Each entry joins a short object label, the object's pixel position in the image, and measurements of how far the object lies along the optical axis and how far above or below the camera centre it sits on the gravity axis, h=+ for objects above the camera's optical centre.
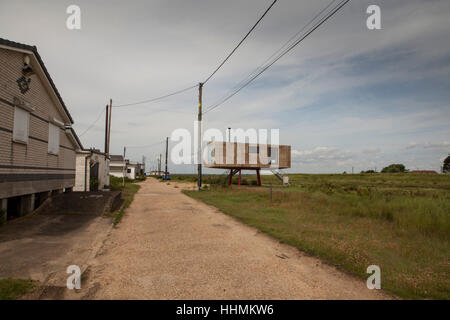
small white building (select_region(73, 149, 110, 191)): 18.77 -0.33
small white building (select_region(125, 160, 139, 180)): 65.22 -0.97
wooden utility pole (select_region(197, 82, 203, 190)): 24.35 +3.34
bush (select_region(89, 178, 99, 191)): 20.46 -1.38
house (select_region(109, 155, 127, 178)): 59.97 -0.26
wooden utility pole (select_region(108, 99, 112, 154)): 27.19 +5.66
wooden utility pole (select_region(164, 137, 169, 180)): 60.46 +4.73
